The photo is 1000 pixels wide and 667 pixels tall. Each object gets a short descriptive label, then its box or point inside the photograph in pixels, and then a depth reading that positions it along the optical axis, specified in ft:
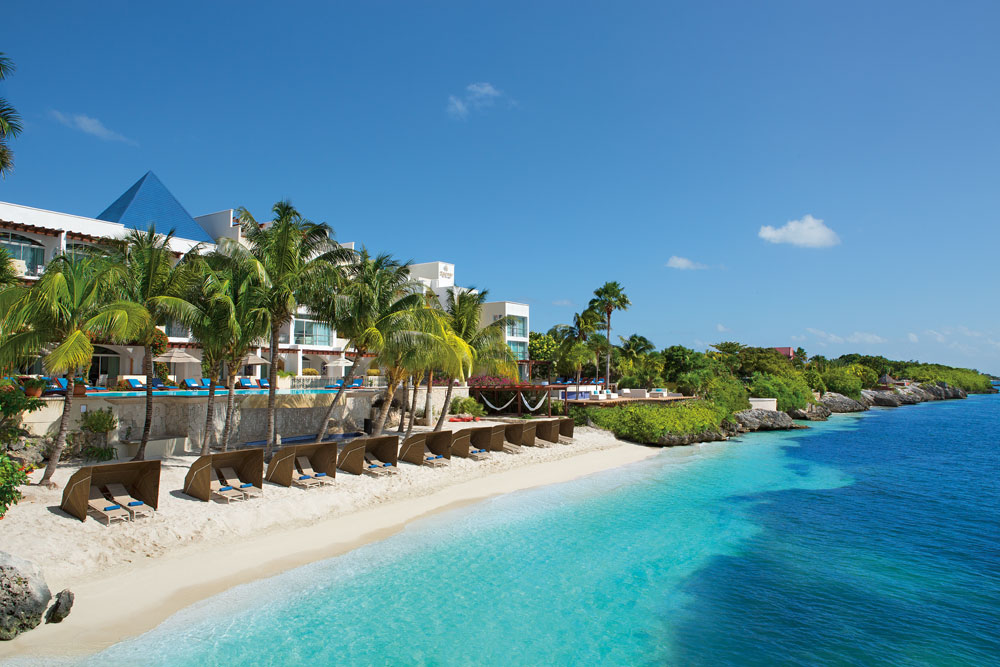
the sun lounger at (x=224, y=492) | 46.14
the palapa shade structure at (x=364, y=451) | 58.54
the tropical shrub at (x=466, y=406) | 108.78
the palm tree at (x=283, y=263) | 57.88
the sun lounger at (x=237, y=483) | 47.55
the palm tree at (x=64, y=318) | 41.01
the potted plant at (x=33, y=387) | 52.42
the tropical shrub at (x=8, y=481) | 32.81
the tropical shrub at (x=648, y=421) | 105.91
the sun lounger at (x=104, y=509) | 38.34
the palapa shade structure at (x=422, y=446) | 66.69
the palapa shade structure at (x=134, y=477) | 40.78
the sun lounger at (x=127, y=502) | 39.86
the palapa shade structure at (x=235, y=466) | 45.65
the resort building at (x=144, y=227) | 94.98
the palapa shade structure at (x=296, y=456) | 52.01
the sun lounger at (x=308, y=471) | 54.13
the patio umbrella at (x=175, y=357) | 78.64
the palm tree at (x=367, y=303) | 63.31
